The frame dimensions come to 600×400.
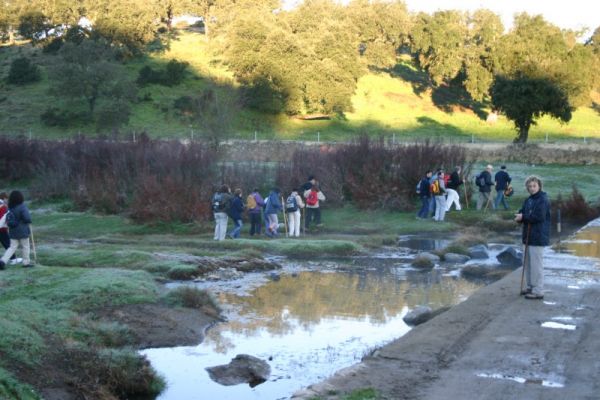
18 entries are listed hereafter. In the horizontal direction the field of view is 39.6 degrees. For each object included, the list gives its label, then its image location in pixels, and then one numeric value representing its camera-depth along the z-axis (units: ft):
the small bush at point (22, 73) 225.97
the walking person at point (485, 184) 104.22
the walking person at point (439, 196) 95.61
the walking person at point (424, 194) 98.58
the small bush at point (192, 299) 48.88
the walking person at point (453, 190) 104.32
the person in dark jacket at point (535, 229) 44.14
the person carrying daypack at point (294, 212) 86.58
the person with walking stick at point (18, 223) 55.42
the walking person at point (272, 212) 87.97
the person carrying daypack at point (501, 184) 103.68
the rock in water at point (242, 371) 35.53
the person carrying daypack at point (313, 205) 93.20
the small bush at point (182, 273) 59.41
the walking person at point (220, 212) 82.48
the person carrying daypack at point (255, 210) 88.28
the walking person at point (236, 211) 84.38
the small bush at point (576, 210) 102.94
